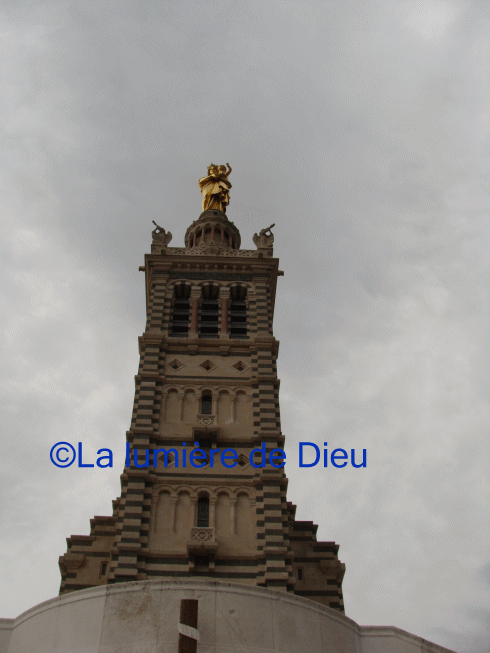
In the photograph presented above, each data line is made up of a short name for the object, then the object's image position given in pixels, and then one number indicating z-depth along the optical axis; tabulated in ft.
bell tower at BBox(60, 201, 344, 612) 89.35
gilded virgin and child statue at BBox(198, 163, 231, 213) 168.04
